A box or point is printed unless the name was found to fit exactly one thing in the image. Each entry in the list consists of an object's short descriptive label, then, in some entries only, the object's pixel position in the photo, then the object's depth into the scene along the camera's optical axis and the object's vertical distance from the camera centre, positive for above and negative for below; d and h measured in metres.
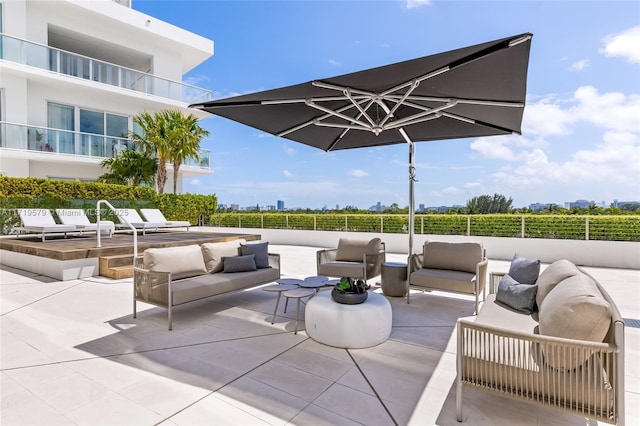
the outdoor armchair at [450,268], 4.36 -0.88
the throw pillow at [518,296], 3.27 -0.90
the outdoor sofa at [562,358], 1.82 -0.91
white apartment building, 11.48 +4.94
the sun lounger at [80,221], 8.91 -0.35
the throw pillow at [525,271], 3.64 -0.71
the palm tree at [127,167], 12.90 +1.60
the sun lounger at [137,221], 10.40 -0.40
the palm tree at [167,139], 12.96 +2.76
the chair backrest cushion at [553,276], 2.87 -0.62
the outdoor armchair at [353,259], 5.39 -0.89
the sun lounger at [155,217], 11.15 -0.29
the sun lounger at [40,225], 8.09 -0.40
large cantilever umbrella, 2.72 +1.20
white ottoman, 3.24 -1.15
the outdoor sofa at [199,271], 3.91 -0.88
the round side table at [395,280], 5.10 -1.11
